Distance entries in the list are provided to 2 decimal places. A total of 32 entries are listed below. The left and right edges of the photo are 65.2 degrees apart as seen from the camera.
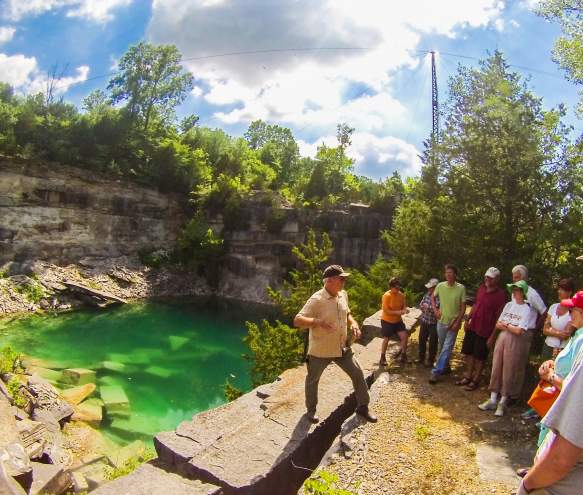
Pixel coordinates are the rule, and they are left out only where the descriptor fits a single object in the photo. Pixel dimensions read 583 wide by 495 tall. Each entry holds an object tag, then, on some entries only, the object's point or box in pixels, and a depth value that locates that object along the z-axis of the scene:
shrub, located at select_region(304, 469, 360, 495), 3.99
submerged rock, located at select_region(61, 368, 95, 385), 14.29
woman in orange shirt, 7.51
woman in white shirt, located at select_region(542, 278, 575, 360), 5.15
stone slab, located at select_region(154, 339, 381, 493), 4.25
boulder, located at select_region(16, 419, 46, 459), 8.01
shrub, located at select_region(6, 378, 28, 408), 10.65
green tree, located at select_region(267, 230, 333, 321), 13.05
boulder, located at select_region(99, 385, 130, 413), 12.66
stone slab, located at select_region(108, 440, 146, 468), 9.49
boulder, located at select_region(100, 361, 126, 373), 16.00
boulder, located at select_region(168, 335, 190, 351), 19.78
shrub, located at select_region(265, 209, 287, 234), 32.06
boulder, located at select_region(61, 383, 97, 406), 12.45
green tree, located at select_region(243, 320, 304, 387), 11.01
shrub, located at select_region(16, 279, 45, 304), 23.70
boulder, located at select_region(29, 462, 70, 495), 6.44
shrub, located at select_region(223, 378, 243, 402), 10.84
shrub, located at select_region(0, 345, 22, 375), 12.20
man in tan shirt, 4.94
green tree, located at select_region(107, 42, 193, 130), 36.66
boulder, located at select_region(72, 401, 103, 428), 11.53
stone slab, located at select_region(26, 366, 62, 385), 14.01
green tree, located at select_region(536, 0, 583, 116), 8.41
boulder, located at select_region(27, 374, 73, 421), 10.91
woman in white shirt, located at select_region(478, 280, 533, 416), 5.72
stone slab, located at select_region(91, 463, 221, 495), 3.93
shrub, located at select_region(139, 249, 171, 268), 31.38
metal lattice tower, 32.06
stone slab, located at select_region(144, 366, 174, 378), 16.12
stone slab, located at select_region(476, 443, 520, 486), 4.27
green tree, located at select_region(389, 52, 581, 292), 7.20
